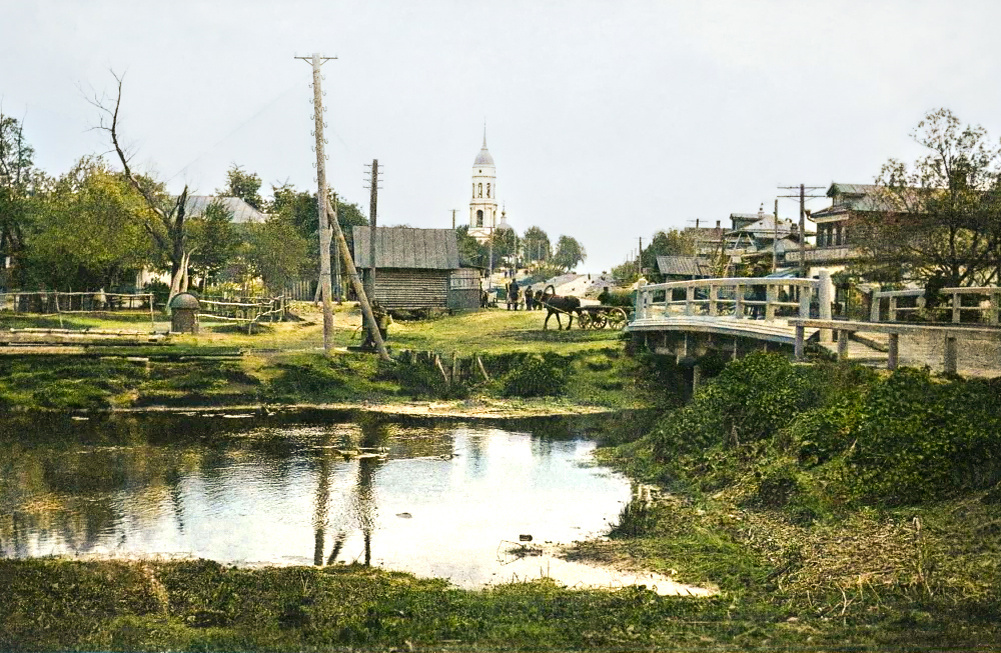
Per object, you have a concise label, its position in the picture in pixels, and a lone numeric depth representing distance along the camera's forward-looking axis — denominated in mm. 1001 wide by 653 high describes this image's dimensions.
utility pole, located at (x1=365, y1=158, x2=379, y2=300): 48534
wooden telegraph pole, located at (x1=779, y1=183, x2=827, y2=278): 51088
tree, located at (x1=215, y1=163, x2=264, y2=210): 89562
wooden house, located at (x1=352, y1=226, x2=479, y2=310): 51469
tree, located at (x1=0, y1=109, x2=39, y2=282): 50844
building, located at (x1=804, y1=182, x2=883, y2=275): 57688
